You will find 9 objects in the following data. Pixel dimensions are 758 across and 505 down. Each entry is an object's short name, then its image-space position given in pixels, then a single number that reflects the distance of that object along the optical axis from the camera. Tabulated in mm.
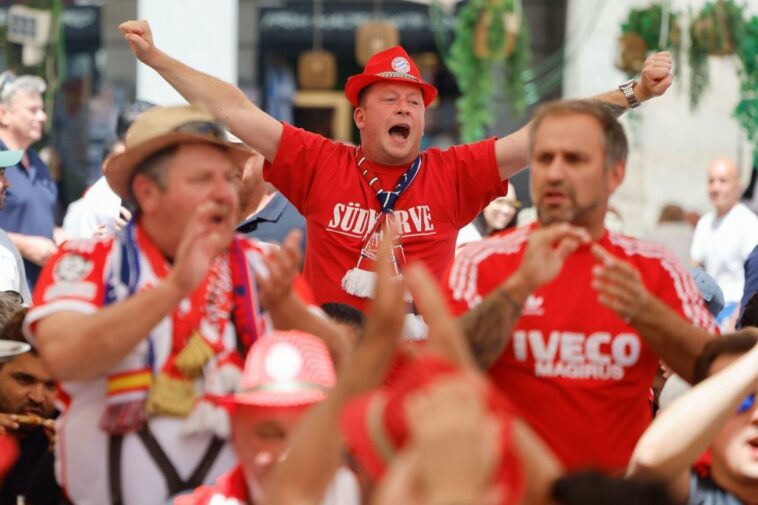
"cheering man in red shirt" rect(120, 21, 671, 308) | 13359
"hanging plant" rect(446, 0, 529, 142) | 28516
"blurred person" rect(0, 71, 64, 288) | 18312
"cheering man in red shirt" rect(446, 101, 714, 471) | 9508
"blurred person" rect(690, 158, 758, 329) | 21703
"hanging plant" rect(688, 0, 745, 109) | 26234
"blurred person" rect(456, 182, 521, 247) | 19750
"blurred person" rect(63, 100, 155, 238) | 17578
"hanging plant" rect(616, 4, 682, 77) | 27187
